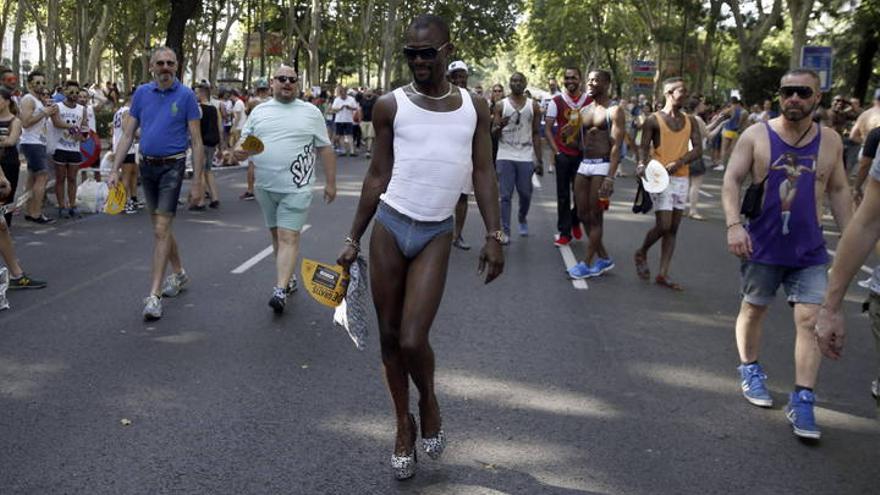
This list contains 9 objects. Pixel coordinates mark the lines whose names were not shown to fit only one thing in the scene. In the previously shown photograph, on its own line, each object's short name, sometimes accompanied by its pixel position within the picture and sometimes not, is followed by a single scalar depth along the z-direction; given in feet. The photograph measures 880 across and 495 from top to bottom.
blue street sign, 71.87
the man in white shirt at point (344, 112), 82.02
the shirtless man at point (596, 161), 30.14
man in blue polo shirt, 23.80
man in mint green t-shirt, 24.21
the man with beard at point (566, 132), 33.47
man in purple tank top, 16.49
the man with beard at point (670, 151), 28.32
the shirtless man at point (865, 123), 35.14
